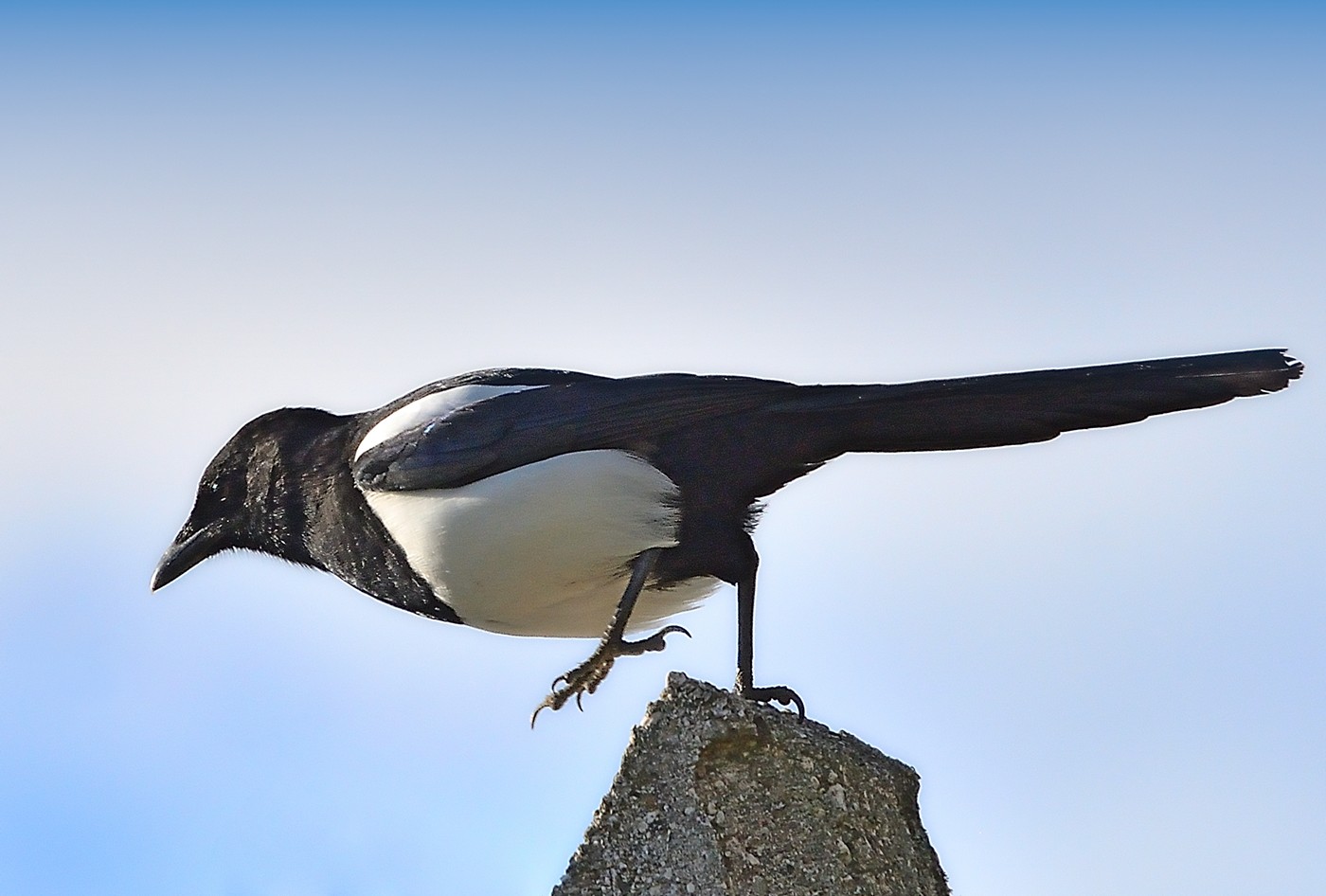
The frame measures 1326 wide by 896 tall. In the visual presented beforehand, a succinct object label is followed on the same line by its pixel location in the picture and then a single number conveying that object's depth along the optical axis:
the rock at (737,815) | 7.89
